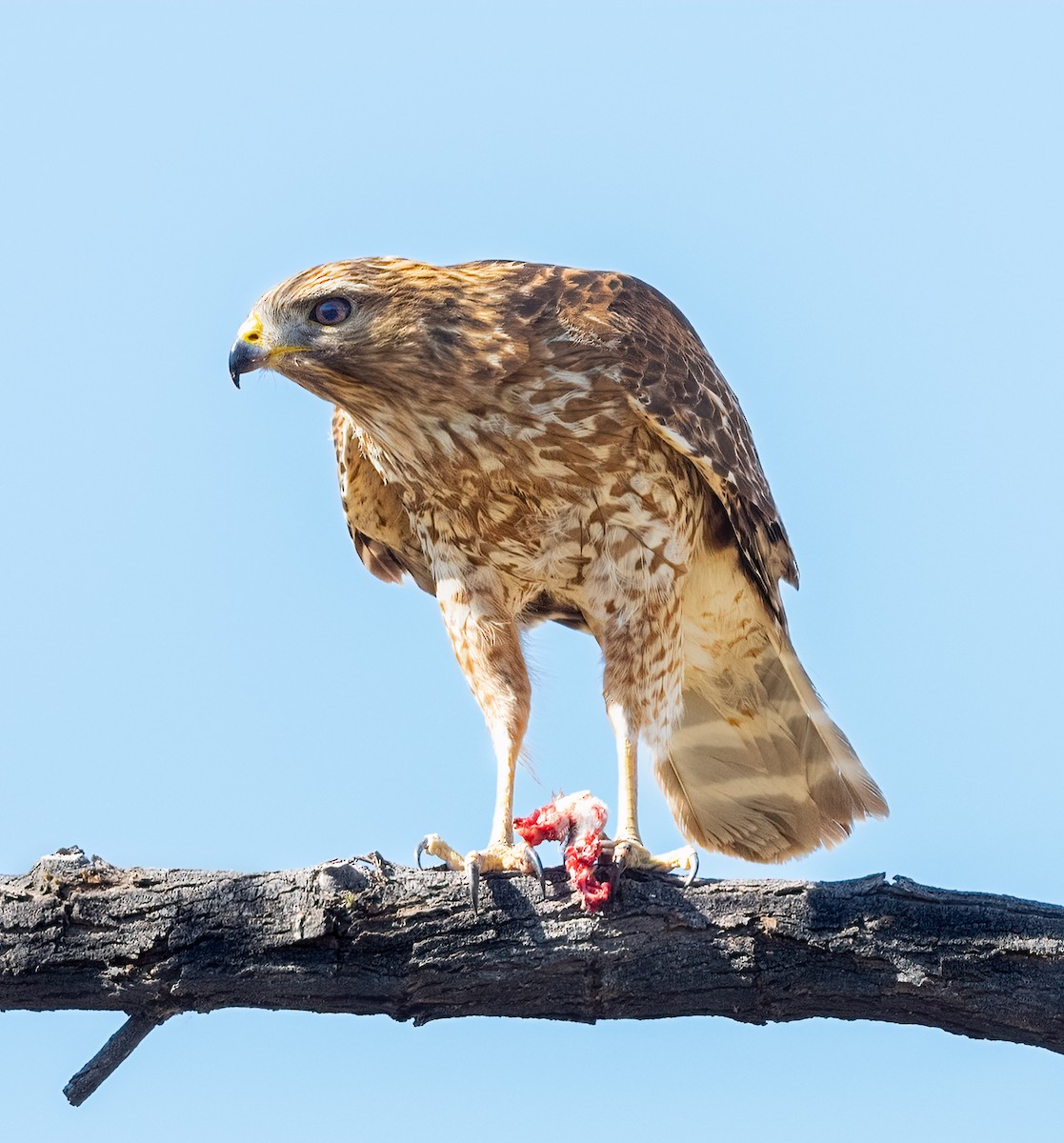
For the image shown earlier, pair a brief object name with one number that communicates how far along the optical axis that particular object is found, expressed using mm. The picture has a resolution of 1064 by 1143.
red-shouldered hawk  11453
